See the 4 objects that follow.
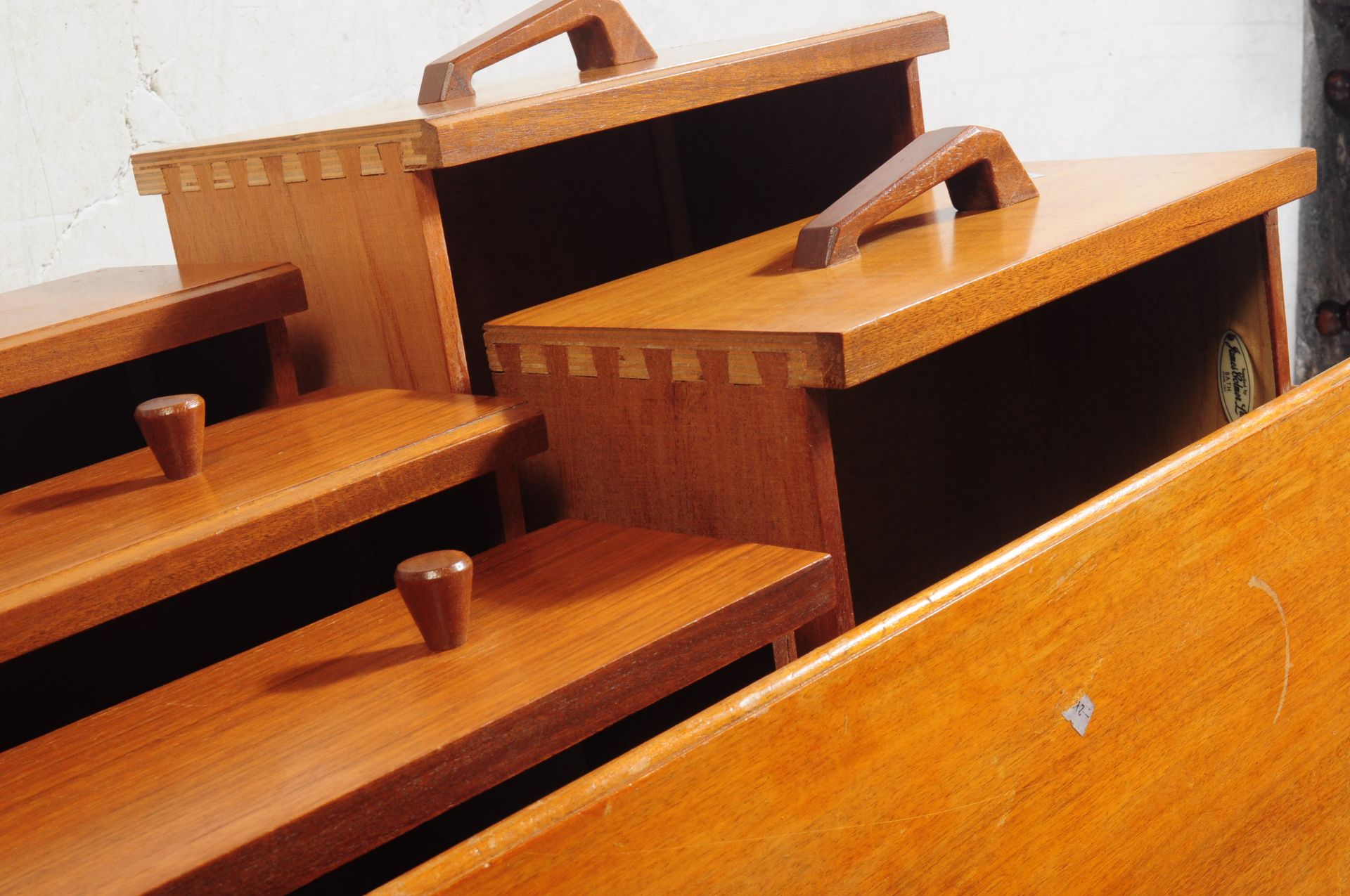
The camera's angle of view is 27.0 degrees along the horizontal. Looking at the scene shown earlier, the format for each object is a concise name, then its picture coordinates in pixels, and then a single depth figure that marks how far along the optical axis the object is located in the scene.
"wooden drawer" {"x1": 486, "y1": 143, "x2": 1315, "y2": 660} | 1.19
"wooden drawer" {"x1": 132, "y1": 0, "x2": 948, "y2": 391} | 1.29
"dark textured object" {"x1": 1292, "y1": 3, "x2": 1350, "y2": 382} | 3.19
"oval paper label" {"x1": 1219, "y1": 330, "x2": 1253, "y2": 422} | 1.49
